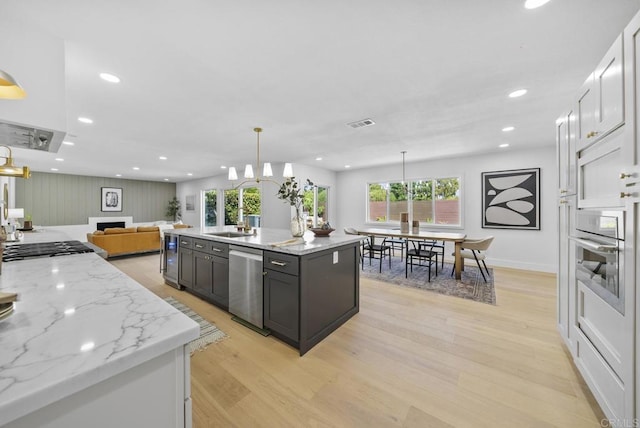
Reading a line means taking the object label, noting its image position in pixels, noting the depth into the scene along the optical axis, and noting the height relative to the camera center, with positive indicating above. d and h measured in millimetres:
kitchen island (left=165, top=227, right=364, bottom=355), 2131 -691
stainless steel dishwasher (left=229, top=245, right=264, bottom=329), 2438 -746
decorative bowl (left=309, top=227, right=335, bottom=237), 2943 -232
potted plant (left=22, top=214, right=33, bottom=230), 4536 -222
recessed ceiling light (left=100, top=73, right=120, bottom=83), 2207 +1248
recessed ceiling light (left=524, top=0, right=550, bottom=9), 1436 +1244
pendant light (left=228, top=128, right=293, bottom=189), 3273 +566
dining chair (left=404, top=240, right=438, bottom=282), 4180 -738
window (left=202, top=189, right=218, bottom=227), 8562 +183
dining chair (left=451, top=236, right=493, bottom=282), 4023 -557
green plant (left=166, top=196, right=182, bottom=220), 10039 +124
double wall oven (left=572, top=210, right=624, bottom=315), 1264 -240
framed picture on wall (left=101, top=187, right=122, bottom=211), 8766 +524
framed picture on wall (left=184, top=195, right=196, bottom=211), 9352 +398
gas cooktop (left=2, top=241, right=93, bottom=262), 1764 -302
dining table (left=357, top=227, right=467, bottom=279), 4191 -435
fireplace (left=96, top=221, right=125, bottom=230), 8564 -394
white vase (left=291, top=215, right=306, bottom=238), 2800 -164
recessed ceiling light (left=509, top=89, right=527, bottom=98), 2514 +1256
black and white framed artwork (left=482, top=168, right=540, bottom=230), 4840 +275
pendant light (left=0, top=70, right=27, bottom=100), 1213 +610
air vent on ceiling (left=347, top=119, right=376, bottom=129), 3383 +1269
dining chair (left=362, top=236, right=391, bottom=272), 4738 -704
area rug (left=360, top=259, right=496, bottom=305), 3539 -1156
